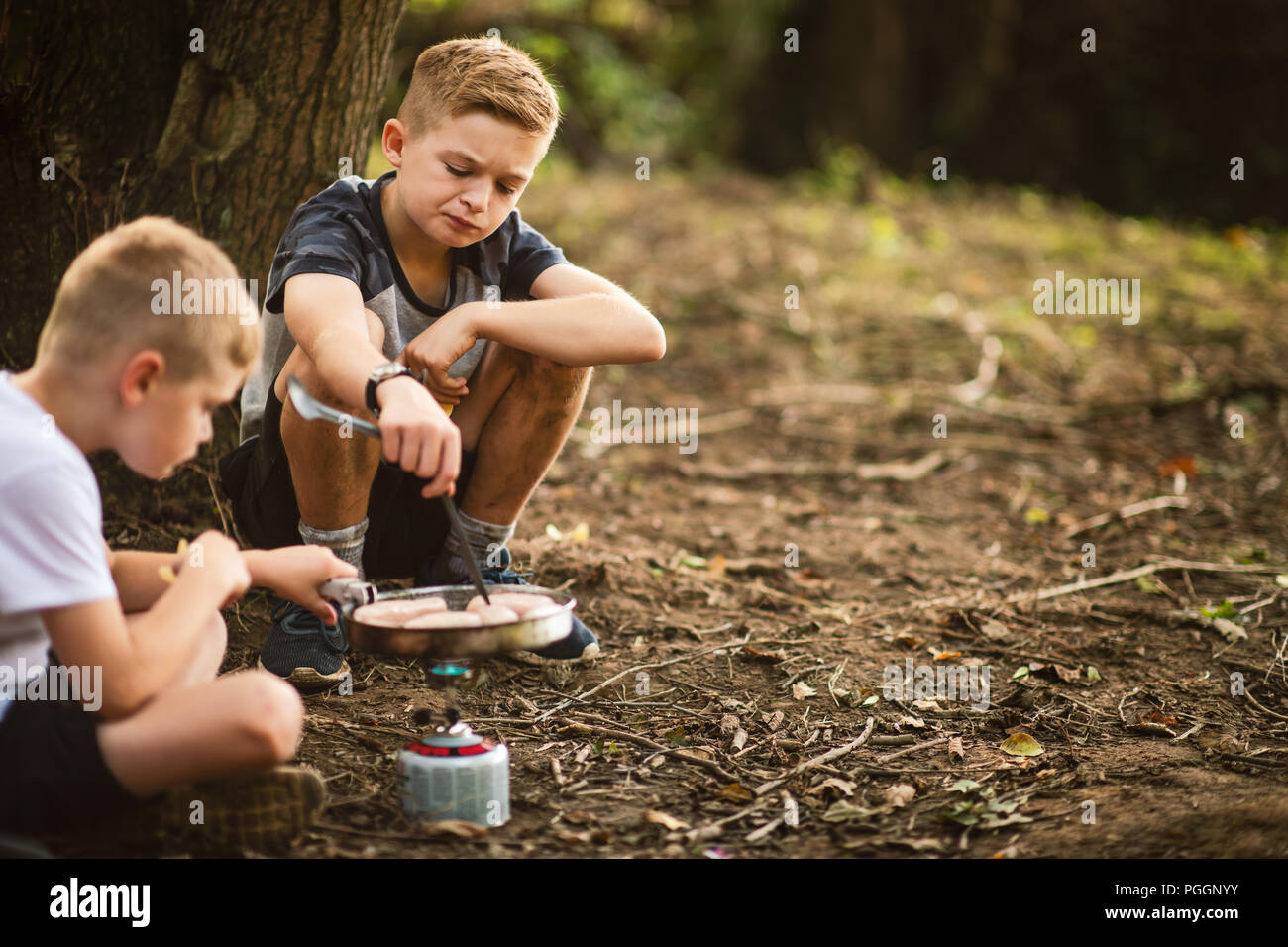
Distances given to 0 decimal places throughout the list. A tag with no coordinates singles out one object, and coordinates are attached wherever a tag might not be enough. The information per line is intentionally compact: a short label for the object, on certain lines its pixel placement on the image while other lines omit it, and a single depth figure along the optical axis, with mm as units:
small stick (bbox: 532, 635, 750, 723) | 2797
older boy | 2549
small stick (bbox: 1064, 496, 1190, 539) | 4340
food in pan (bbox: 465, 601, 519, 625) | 2057
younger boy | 1750
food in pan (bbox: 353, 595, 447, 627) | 2070
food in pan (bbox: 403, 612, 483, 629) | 2023
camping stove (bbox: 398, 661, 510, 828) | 2123
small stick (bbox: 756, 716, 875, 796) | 2463
